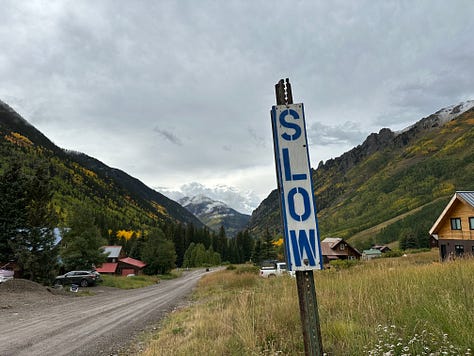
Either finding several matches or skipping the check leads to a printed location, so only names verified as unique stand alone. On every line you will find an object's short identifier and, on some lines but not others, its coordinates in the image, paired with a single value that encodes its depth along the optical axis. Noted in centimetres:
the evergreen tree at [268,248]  9044
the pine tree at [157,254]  6544
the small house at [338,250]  6919
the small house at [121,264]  7388
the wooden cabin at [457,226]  3023
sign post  240
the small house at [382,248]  11211
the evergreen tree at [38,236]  2558
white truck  3028
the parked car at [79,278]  3228
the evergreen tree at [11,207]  2628
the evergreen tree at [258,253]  9269
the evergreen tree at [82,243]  3534
